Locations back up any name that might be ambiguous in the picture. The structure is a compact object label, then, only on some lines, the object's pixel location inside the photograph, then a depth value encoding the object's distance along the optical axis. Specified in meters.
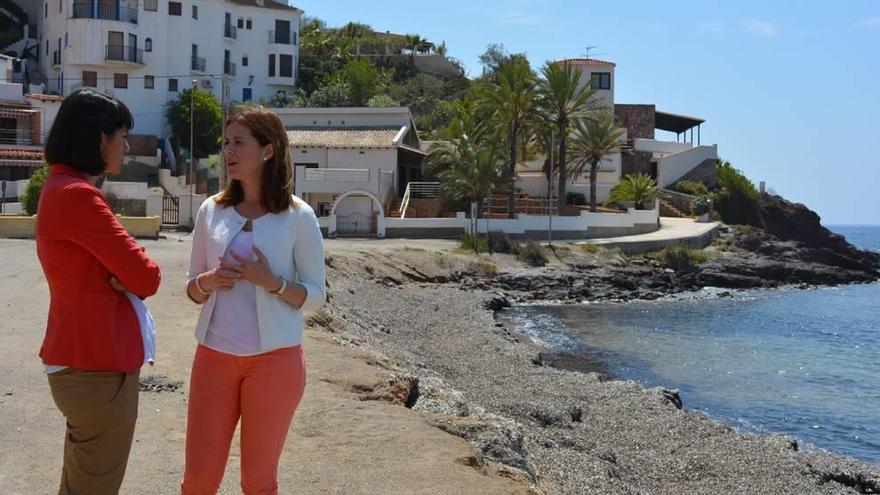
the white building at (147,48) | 55.03
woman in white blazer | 4.28
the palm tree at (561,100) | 48.25
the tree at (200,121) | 55.12
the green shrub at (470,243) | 40.84
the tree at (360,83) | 64.69
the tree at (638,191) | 53.31
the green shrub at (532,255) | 40.81
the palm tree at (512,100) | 46.56
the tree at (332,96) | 63.62
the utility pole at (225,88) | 33.67
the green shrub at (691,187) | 61.62
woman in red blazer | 3.88
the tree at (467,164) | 44.03
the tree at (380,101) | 62.18
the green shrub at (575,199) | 54.84
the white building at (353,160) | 43.75
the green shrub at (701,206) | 58.31
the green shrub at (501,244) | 41.94
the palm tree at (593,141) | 51.84
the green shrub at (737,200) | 60.56
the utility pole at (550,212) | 43.71
